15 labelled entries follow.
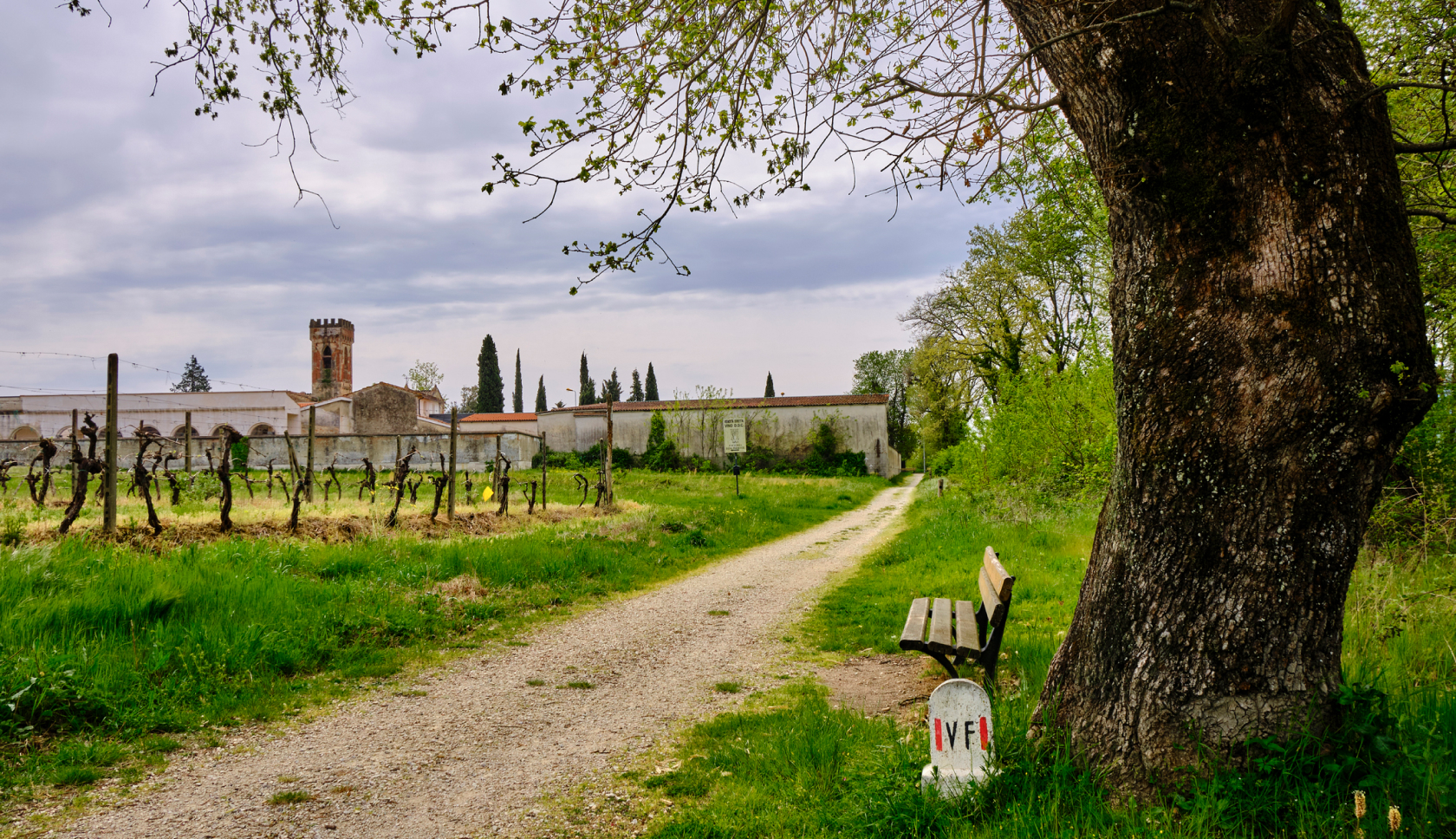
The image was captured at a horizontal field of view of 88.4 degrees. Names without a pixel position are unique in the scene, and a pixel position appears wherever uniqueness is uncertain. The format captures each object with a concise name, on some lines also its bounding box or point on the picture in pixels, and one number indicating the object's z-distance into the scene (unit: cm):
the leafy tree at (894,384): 6775
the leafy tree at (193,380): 8706
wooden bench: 491
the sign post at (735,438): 2412
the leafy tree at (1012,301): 2503
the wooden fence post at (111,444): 846
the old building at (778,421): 4156
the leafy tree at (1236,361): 296
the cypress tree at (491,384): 6906
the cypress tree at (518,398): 8062
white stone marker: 338
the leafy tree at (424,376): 8138
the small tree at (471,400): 7640
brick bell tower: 6681
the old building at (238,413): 4450
